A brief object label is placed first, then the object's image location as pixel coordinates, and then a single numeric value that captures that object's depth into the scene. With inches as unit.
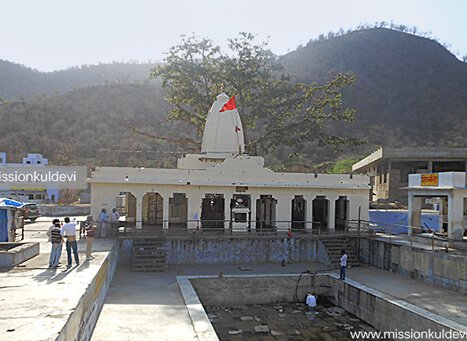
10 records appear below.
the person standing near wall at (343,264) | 703.7
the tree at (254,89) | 1307.8
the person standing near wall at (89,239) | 539.8
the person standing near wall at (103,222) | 802.8
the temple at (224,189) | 882.1
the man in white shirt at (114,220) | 808.9
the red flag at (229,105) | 1040.8
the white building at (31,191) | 1567.4
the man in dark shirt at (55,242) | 473.7
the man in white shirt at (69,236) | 495.2
